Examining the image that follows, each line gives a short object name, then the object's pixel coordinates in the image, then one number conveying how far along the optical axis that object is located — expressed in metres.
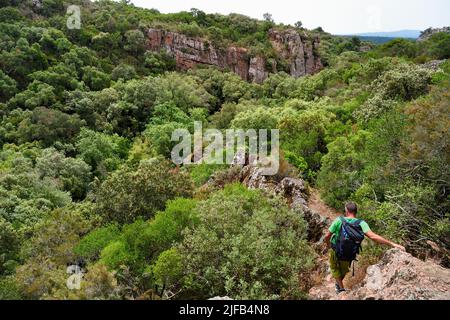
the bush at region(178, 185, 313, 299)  11.29
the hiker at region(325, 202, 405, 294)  7.88
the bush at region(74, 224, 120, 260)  15.31
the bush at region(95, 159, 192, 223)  17.25
